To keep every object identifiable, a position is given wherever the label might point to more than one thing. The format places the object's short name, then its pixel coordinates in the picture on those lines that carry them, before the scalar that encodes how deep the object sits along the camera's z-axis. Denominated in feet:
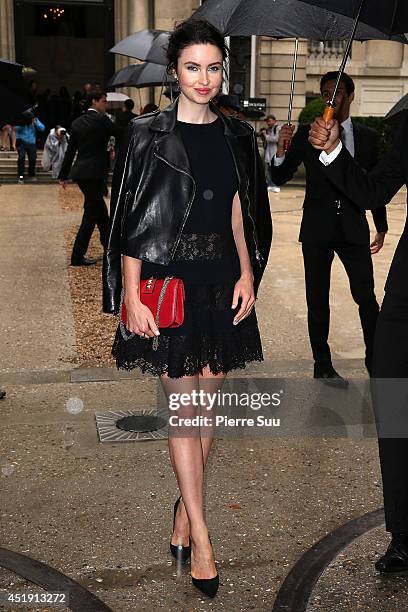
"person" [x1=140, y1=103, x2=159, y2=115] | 44.07
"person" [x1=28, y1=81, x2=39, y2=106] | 84.81
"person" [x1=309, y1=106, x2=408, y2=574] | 12.01
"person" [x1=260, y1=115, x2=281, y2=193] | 76.64
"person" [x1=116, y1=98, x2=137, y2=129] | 61.05
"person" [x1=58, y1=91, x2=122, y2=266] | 36.06
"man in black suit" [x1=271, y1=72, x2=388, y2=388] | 19.52
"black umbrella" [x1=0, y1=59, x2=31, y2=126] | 17.08
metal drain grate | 17.03
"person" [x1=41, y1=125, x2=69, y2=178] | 69.41
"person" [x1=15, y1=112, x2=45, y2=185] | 72.95
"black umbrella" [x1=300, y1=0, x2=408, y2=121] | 12.70
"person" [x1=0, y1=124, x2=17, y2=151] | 76.75
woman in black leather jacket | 11.24
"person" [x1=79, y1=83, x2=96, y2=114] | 85.22
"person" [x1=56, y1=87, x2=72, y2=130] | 94.79
